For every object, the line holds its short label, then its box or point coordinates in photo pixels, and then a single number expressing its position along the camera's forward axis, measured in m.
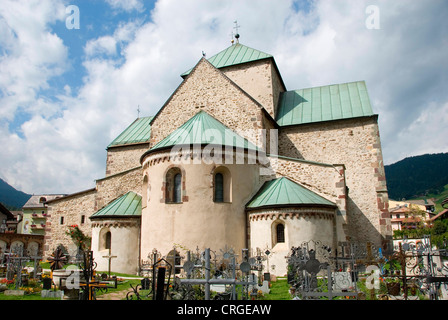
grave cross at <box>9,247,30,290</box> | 14.23
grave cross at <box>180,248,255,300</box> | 9.36
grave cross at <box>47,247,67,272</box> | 15.88
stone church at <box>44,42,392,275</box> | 17.81
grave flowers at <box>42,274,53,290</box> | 12.84
